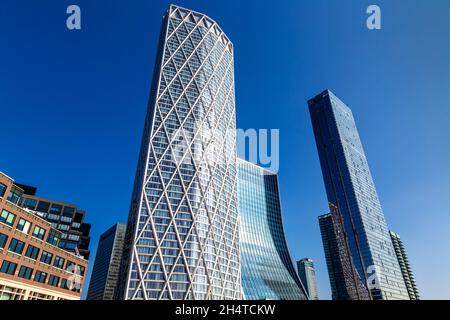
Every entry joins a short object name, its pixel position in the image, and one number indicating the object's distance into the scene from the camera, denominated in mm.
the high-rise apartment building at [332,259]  180375
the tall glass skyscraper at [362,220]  159125
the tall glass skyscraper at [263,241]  124625
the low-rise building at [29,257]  43656
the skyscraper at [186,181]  93438
